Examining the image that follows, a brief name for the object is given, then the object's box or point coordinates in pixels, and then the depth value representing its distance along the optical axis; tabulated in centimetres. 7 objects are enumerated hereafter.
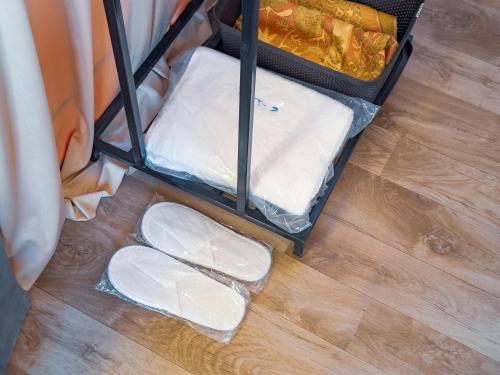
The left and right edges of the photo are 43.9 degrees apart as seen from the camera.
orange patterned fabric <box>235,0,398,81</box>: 135
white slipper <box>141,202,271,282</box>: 120
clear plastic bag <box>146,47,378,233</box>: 117
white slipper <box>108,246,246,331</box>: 115
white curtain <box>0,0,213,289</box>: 91
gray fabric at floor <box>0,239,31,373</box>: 101
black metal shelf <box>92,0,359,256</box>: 85
